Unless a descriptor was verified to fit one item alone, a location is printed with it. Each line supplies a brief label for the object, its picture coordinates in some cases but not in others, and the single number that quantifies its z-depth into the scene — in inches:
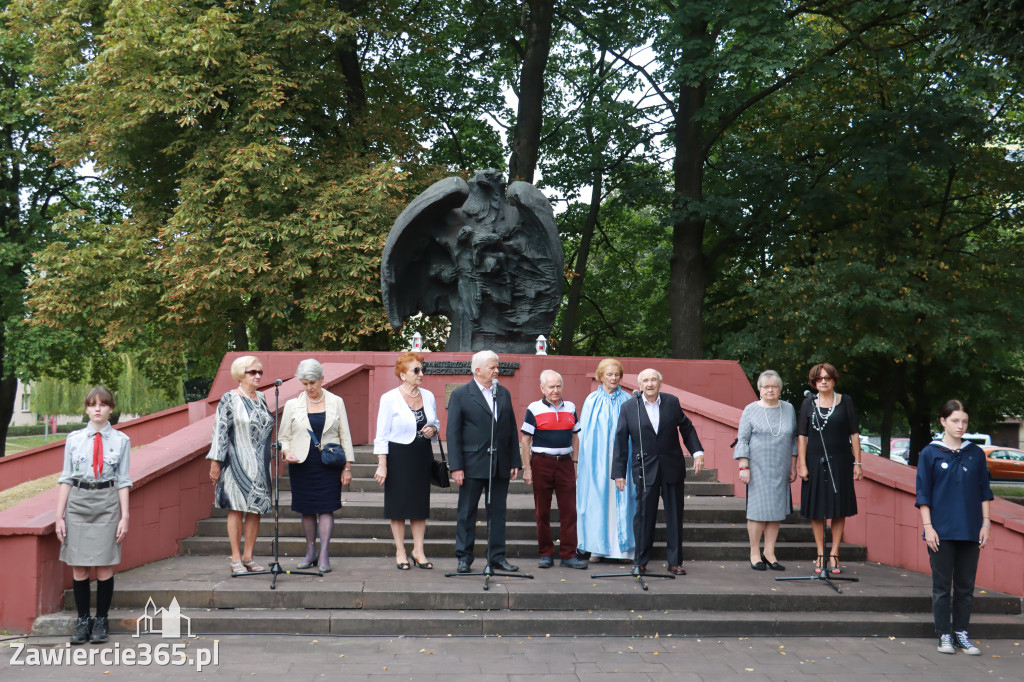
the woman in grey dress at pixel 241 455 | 275.0
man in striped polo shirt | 303.4
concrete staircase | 254.2
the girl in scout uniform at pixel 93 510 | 237.5
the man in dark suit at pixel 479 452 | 293.1
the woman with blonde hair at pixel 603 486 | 309.4
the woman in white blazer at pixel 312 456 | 284.0
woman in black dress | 295.6
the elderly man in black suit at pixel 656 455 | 298.7
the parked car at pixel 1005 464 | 1302.9
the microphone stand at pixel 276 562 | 270.4
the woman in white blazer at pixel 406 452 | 291.7
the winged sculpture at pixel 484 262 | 495.8
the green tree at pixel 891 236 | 697.0
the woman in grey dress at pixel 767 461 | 305.6
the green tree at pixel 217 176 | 692.7
